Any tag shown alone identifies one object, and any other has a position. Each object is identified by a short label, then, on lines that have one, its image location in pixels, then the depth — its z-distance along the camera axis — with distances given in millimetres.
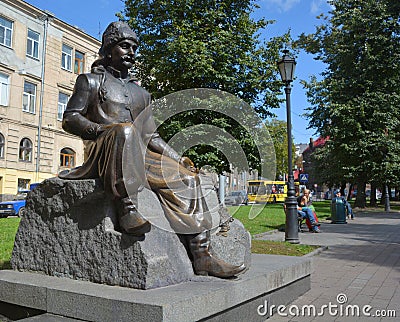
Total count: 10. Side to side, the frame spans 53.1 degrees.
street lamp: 9992
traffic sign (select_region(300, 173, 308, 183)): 29789
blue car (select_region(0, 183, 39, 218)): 20688
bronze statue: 3383
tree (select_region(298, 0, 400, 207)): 25422
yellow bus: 41209
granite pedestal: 2785
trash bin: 17562
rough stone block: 3303
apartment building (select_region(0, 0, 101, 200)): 26297
